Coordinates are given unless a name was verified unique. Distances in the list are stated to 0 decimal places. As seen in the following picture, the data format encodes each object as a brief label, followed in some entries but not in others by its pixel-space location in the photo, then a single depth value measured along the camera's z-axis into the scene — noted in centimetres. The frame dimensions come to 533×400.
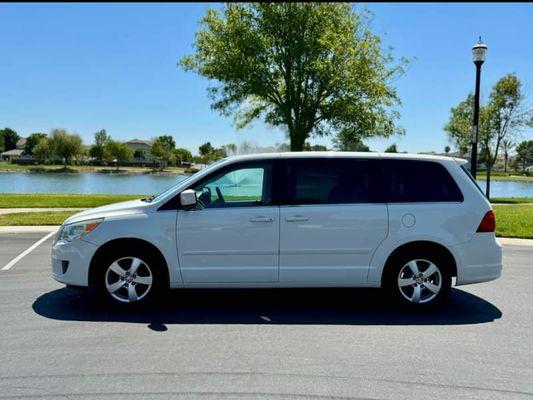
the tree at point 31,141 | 12681
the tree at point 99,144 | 11369
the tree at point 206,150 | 11890
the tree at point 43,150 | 9786
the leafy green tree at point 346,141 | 2462
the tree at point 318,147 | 3959
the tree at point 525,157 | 12711
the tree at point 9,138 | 15112
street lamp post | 1280
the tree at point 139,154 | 13912
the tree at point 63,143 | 9569
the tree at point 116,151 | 10719
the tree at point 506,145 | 3296
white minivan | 514
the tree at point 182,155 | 13114
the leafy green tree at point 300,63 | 2189
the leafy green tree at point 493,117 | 3120
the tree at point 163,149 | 11056
